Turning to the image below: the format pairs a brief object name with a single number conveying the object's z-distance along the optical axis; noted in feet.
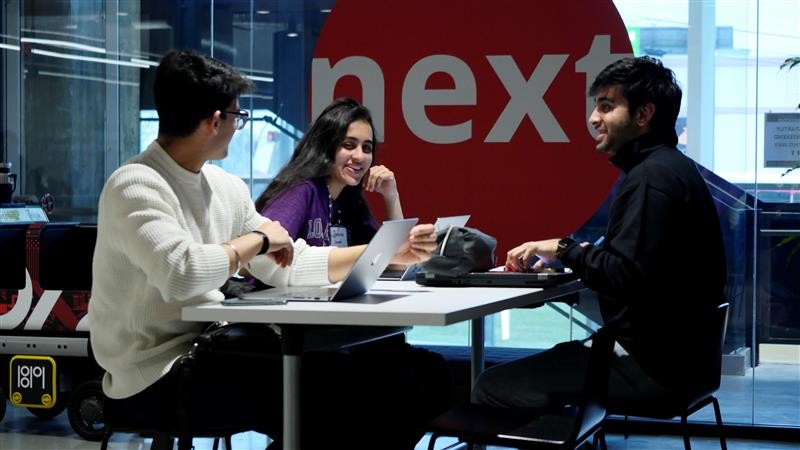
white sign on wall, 15.96
